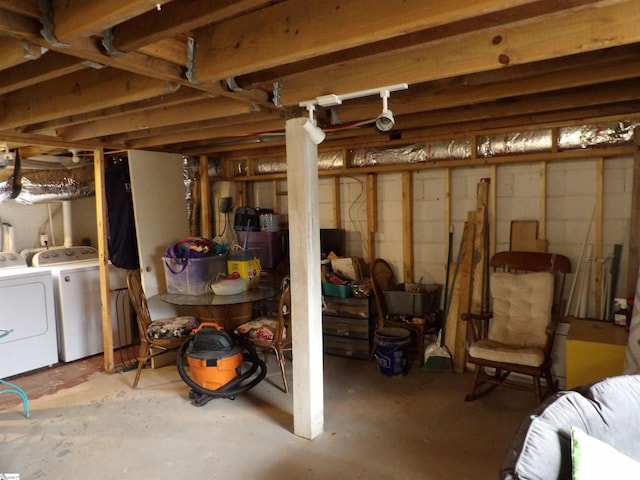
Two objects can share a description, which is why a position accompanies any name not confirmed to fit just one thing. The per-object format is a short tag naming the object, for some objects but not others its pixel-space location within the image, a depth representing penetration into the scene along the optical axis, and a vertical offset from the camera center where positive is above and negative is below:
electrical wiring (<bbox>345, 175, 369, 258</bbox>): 4.49 -0.12
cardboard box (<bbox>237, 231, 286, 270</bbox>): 4.68 -0.36
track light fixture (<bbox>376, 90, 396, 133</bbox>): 2.12 +0.45
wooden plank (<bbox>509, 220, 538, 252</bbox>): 3.63 -0.25
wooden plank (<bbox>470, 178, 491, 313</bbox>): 3.74 -0.36
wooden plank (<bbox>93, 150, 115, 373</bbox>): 3.84 -0.39
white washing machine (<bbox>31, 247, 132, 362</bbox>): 4.16 -0.85
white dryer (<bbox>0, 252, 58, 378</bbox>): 3.79 -0.90
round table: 3.42 -0.69
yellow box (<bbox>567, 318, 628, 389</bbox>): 2.70 -0.93
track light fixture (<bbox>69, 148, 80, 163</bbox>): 3.92 +0.56
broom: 3.77 -1.26
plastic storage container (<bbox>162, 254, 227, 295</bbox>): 3.73 -0.52
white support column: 2.63 -0.42
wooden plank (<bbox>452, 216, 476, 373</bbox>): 3.75 -0.73
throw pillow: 1.31 -0.78
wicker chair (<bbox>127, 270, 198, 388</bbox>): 3.51 -0.93
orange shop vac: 3.15 -1.10
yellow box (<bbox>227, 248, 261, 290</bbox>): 3.76 -0.46
